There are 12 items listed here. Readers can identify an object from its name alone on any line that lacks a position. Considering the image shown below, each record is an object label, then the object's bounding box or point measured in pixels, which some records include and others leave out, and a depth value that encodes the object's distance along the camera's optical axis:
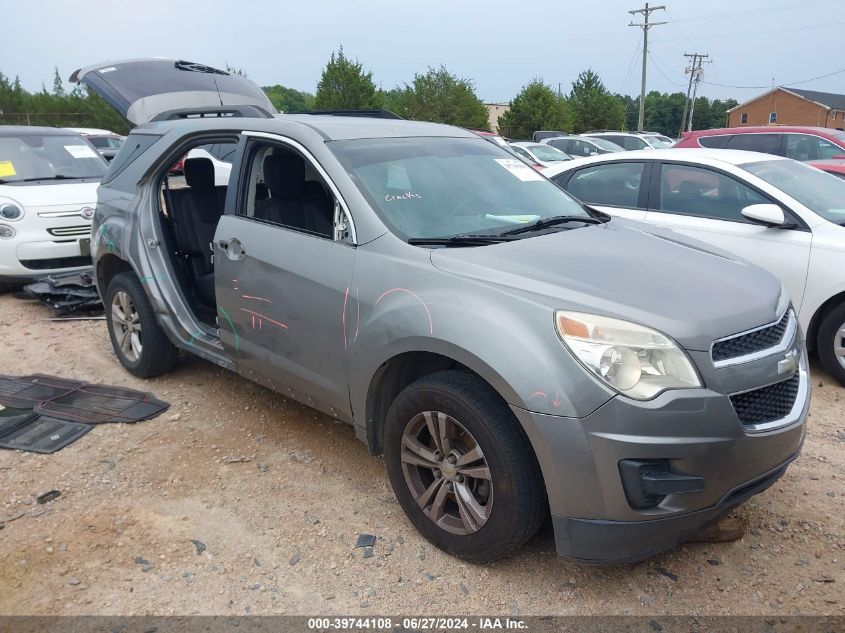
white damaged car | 7.07
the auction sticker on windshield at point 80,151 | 8.41
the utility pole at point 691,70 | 62.01
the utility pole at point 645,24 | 46.97
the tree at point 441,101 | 34.06
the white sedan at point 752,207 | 4.75
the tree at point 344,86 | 28.77
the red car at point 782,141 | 10.31
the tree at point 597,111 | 44.97
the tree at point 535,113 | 38.19
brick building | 61.50
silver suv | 2.38
